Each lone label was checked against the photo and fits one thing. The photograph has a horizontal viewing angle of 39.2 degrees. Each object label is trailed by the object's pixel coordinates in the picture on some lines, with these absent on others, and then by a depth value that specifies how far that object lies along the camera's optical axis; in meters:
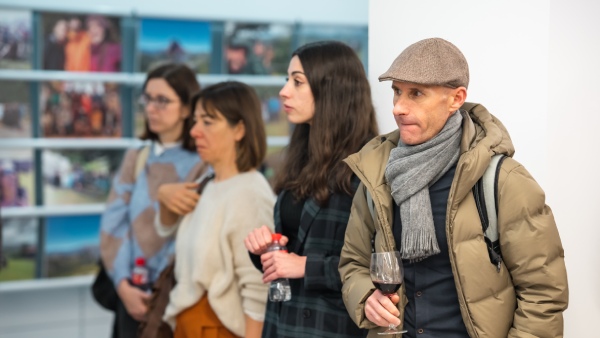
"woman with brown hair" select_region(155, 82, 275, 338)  3.34
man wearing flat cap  2.07
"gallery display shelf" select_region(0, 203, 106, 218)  5.37
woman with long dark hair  2.75
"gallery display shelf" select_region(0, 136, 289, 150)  5.36
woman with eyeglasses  4.06
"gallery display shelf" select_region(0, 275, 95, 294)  5.37
